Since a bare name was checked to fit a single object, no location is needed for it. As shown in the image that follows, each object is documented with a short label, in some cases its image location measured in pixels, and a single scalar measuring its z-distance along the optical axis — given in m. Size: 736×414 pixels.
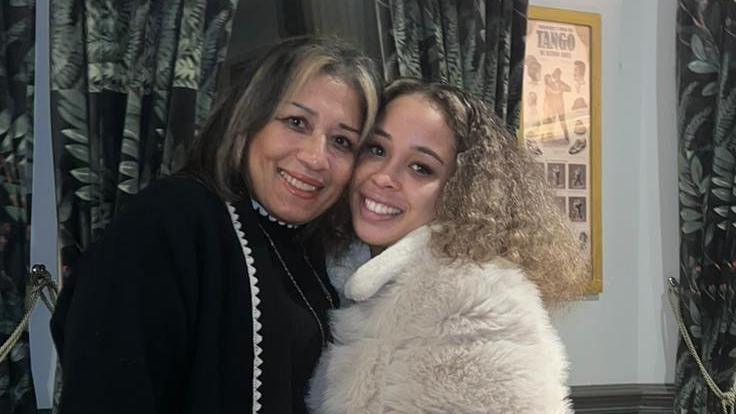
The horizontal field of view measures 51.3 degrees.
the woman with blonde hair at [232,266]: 1.15
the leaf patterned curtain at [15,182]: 1.74
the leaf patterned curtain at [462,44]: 2.12
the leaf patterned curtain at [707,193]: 2.42
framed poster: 2.47
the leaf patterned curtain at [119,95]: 1.79
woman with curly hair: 1.31
